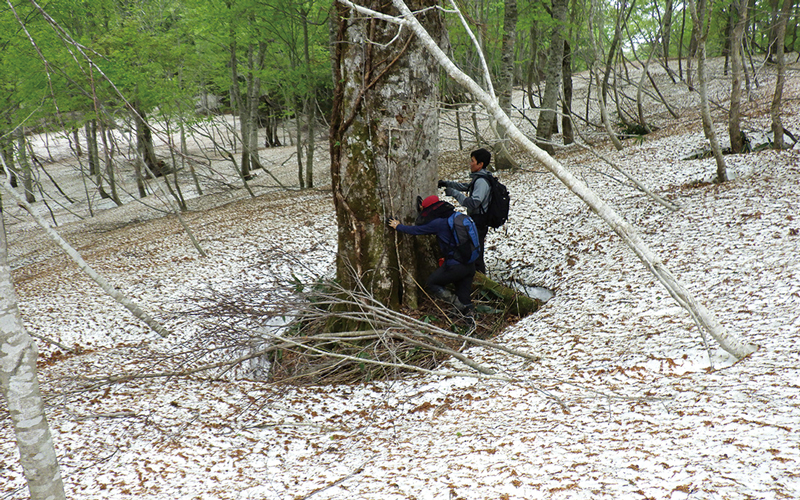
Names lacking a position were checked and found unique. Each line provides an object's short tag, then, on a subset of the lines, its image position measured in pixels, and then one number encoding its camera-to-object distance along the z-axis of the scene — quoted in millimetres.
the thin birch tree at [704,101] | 7062
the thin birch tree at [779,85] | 6989
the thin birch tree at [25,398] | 2123
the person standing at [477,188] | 5406
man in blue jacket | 4961
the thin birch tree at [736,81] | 7152
